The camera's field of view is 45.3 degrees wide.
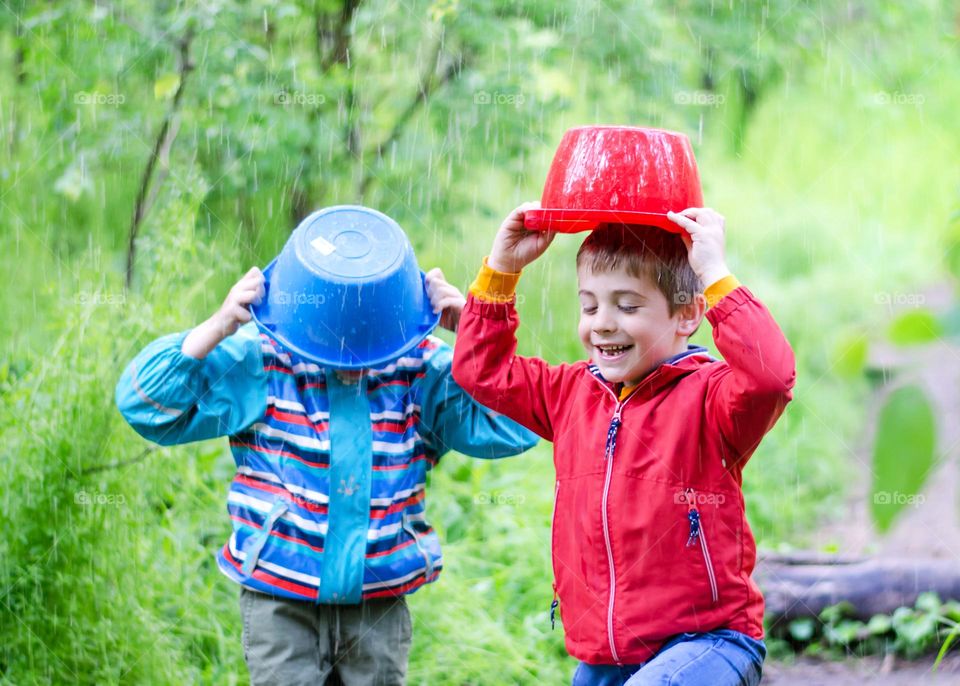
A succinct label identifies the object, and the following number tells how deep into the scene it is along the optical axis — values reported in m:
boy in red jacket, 2.38
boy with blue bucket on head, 2.81
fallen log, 4.61
